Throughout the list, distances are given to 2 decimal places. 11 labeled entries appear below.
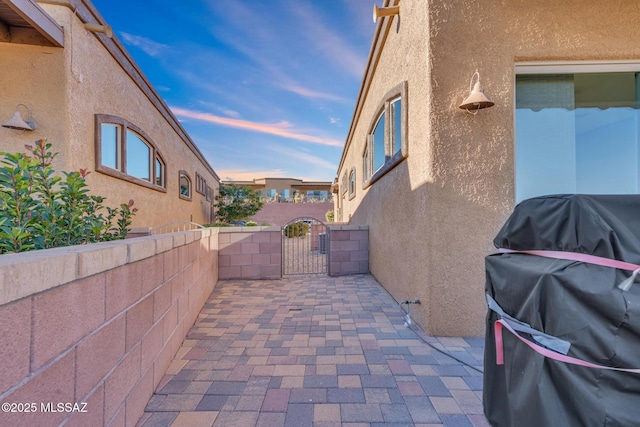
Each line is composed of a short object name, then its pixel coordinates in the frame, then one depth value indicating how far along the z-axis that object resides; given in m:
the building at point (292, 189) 28.28
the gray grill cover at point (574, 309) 1.05
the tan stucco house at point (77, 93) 4.01
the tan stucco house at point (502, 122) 3.03
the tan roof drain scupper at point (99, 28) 4.46
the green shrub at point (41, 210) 1.54
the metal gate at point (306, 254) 7.50
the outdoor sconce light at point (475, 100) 2.86
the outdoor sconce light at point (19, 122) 3.82
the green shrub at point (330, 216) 22.08
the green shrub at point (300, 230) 14.66
